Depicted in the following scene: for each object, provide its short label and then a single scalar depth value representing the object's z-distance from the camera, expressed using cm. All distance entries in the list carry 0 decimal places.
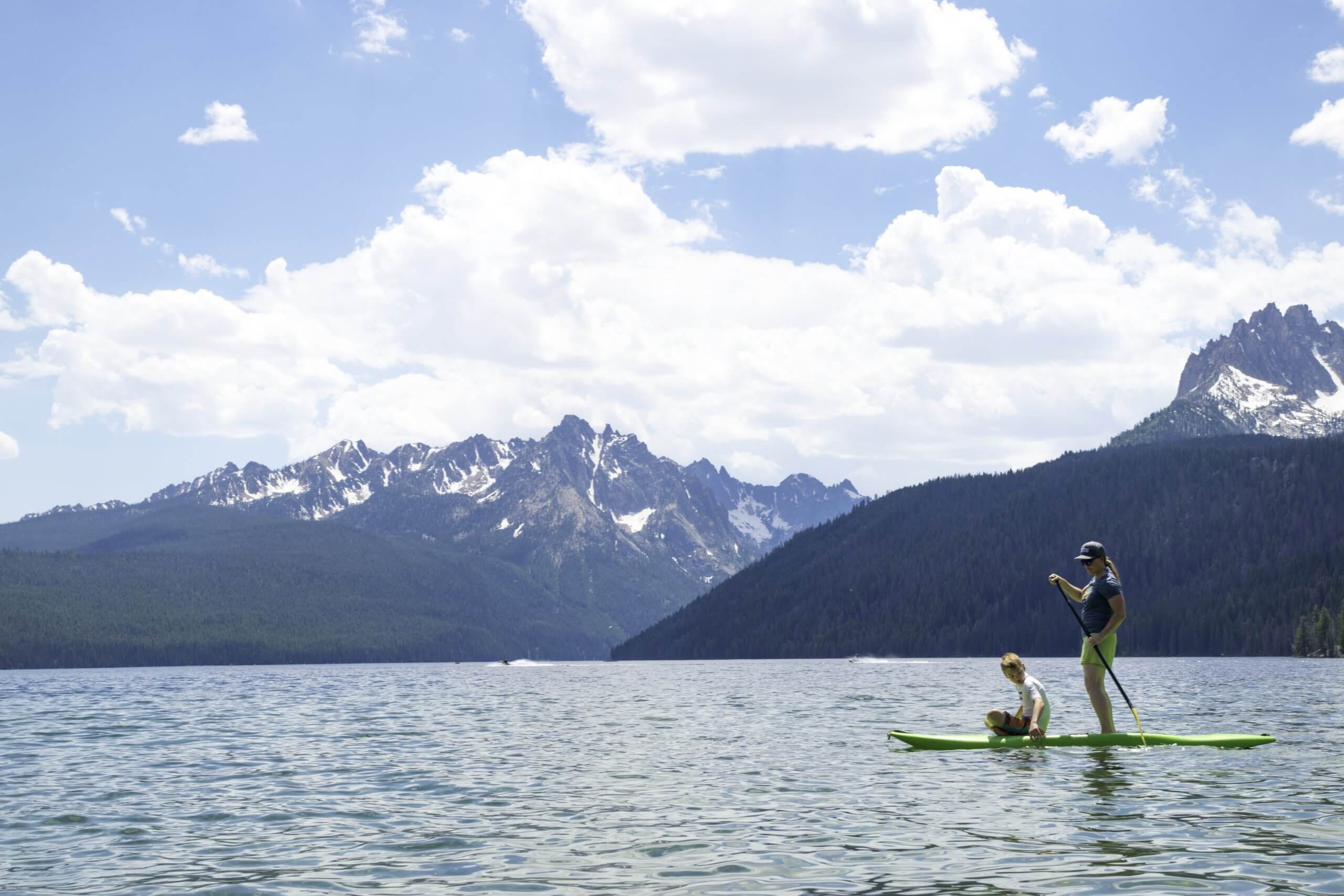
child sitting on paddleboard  3200
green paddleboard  3155
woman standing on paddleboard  2880
